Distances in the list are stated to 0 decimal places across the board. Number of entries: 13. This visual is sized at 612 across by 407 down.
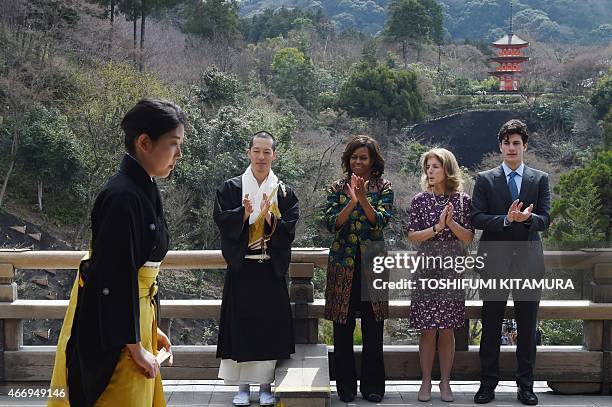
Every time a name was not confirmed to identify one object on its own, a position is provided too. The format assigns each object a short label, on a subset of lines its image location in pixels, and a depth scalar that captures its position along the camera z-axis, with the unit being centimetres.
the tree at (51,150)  1727
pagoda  4184
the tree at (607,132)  2375
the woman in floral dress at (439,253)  416
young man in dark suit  411
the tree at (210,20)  3086
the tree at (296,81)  2861
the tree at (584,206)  1658
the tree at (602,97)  2833
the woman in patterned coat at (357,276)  415
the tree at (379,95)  2800
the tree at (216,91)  2030
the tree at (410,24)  3900
